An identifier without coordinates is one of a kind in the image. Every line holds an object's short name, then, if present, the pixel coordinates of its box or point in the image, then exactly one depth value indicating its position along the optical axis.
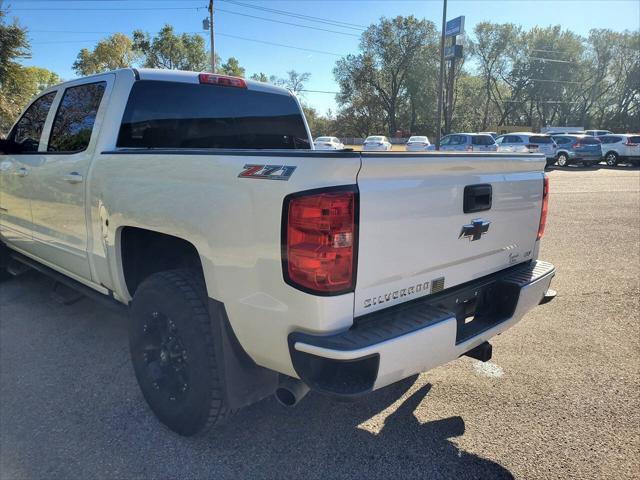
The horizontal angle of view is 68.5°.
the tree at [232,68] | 63.28
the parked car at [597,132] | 37.56
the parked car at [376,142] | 33.44
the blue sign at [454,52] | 31.00
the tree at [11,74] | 27.55
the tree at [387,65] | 56.59
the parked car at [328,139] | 35.77
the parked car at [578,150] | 24.92
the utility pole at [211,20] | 34.71
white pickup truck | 1.96
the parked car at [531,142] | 24.99
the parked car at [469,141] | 23.08
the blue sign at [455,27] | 30.84
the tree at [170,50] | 58.97
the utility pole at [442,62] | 25.07
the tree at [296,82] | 70.64
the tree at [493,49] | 61.31
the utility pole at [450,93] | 41.03
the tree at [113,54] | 60.03
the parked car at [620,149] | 25.38
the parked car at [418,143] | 32.53
